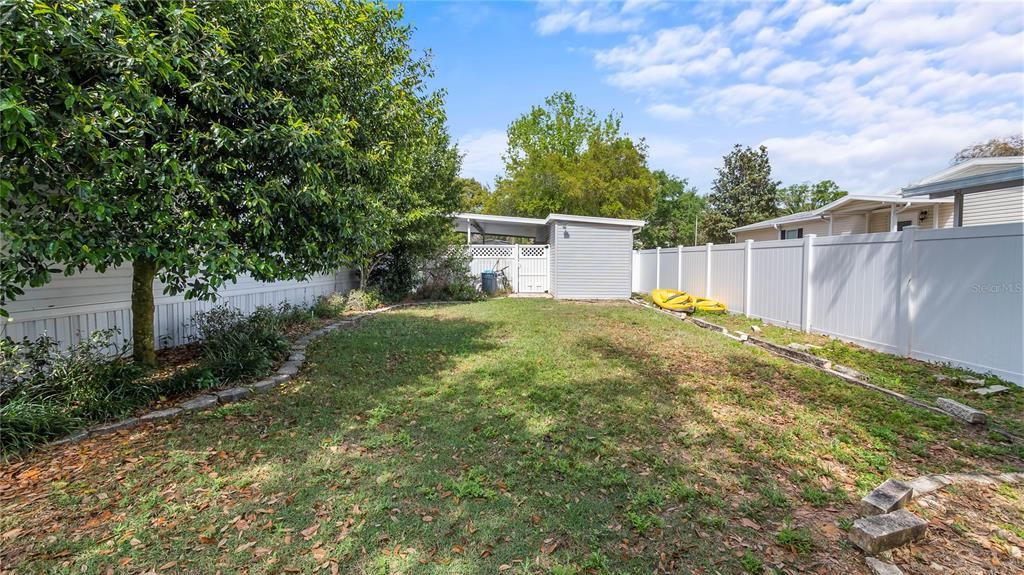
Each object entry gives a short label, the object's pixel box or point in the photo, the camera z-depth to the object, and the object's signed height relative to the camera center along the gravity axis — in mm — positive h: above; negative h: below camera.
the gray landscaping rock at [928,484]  2305 -1233
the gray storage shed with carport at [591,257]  12922 +474
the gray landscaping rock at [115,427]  2986 -1119
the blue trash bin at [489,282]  13945 -316
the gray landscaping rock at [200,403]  3447 -1094
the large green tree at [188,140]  2549 +1038
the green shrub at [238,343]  4137 -765
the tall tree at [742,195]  32625 +6197
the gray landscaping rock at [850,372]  4371 -1124
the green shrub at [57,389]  2768 -873
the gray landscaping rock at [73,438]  2809 -1127
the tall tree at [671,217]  39531 +5424
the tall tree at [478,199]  30328 +5518
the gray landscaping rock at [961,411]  3154 -1131
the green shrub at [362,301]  9453 -646
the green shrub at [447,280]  12156 -207
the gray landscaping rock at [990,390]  3754 -1111
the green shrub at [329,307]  8117 -669
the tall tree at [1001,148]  16725 +5135
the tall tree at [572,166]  23484 +6259
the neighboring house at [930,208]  6750 +1612
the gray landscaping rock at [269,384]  3955 -1078
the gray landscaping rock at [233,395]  3682 -1094
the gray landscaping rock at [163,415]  3221 -1110
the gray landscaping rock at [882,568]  1716 -1259
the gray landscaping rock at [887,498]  2090 -1188
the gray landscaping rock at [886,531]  1845 -1196
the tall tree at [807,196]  37844 +7018
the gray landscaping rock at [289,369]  4398 -1034
